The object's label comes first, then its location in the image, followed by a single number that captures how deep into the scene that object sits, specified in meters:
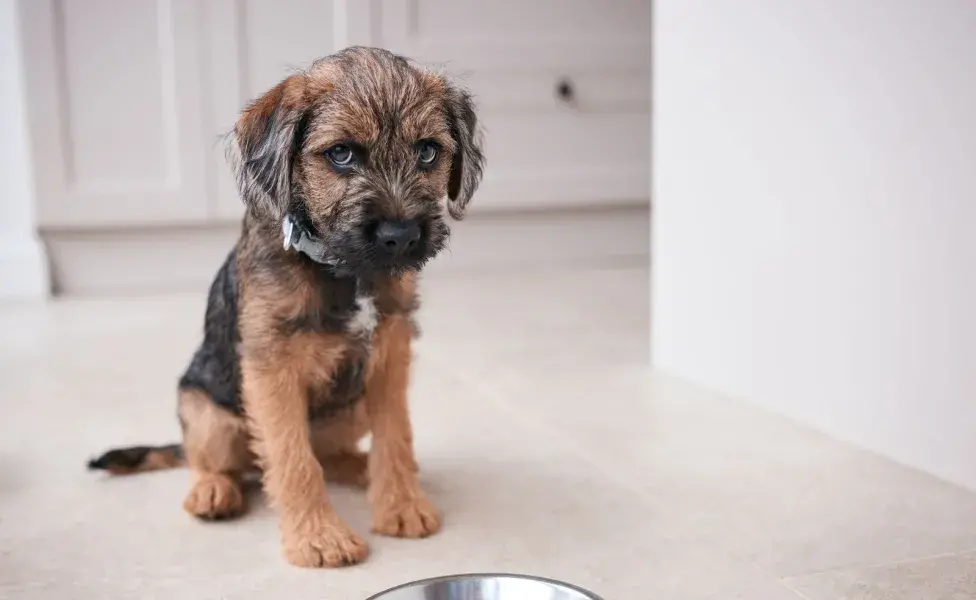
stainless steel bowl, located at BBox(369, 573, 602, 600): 1.44
